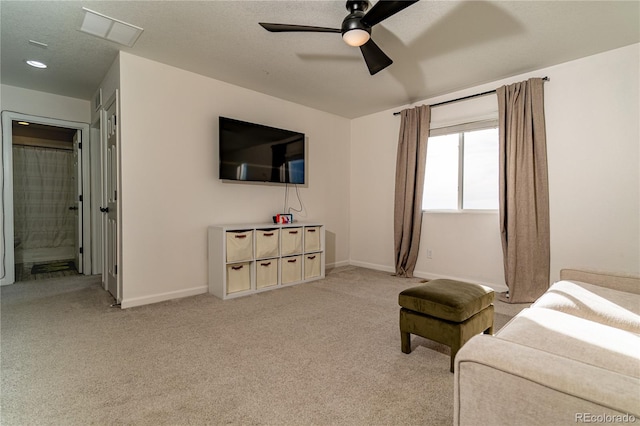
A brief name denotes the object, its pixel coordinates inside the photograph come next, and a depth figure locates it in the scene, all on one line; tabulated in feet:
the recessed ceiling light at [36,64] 10.12
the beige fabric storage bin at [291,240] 12.36
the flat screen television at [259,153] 11.66
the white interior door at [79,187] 14.12
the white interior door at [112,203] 10.07
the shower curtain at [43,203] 17.32
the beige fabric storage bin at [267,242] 11.53
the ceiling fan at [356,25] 6.40
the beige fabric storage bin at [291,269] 12.39
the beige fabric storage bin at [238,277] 10.83
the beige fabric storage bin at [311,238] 13.20
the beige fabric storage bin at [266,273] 11.56
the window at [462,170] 12.07
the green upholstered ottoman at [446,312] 5.87
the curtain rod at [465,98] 11.80
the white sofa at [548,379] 2.19
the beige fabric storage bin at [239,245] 10.77
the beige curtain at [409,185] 13.52
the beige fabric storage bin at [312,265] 13.24
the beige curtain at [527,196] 10.43
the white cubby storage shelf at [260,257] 10.78
